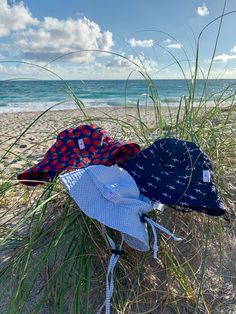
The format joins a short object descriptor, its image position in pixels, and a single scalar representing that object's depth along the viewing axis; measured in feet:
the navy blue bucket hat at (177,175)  3.96
